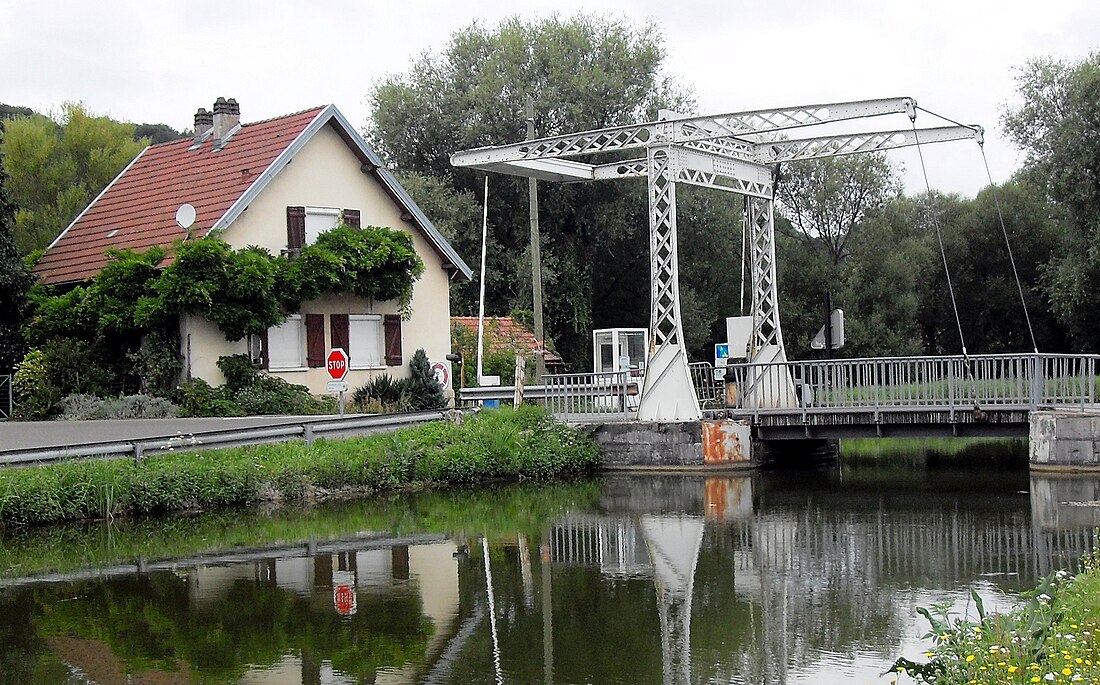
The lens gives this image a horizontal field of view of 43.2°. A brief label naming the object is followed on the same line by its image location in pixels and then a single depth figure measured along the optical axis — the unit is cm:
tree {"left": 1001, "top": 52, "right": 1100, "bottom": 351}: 3934
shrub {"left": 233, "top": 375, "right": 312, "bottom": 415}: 3042
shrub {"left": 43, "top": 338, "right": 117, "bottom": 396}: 3108
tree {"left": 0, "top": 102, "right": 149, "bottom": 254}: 4716
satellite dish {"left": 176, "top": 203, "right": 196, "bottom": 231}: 3158
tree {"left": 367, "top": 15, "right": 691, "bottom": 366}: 4722
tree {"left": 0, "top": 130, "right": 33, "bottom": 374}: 3133
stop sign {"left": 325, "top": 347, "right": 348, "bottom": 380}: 2586
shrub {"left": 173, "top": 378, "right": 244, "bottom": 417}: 2988
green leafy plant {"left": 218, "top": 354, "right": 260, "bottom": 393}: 3100
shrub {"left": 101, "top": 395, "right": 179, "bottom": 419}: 2905
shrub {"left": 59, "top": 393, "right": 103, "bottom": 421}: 2933
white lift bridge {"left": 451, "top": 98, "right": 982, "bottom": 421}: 2708
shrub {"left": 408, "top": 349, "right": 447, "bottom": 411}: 3338
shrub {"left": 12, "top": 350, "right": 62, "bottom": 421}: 3062
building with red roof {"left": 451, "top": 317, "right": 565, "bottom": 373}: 3806
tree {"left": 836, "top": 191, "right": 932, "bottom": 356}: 4906
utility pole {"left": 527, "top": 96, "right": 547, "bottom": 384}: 3428
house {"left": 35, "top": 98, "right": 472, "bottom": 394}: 3219
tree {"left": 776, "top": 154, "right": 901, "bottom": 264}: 5347
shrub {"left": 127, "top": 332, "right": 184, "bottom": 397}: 3066
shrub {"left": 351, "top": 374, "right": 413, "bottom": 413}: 3247
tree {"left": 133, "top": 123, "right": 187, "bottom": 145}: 6857
